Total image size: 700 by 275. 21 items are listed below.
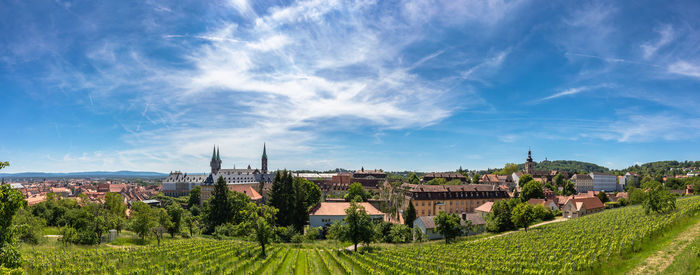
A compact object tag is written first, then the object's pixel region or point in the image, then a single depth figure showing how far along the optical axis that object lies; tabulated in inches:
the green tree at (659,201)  1860.2
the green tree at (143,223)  1766.7
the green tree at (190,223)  2451.4
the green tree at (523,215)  2045.9
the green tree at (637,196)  3019.2
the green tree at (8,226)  536.7
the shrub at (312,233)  2100.1
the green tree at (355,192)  3707.7
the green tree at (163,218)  1987.8
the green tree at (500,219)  2309.3
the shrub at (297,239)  2019.1
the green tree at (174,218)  2121.1
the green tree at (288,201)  2351.1
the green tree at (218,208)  2362.2
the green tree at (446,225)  1900.8
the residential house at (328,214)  2407.7
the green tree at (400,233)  2057.1
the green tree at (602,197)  3403.1
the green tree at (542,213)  2687.0
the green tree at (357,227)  1566.2
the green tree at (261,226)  1348.4
